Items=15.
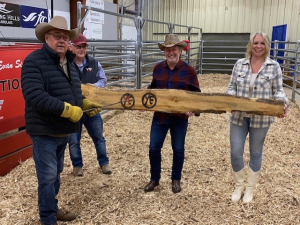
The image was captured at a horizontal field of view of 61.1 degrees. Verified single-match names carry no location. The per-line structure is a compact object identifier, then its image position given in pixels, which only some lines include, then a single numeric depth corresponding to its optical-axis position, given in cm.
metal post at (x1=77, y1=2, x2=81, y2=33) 345
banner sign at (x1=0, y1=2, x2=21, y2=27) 485
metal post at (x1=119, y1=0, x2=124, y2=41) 799
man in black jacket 161
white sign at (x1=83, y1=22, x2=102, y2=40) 654
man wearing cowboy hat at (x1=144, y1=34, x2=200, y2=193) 217
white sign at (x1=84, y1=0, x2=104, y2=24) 666
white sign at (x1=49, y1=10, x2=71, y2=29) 588
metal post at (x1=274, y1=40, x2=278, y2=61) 696
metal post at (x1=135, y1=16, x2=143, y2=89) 480
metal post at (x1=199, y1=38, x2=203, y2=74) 953
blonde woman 202
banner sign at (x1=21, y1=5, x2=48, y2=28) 531
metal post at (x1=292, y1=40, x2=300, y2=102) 560
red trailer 261
